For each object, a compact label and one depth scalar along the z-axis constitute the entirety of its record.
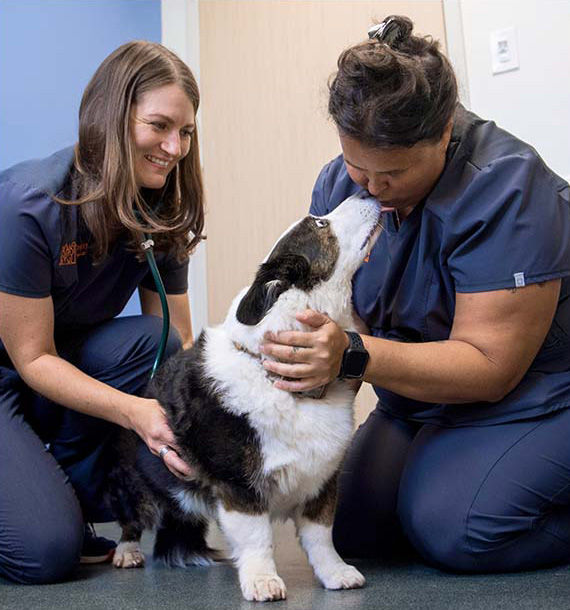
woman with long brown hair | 1.63
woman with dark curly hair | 1.44
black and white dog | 1.45
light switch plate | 2.61
